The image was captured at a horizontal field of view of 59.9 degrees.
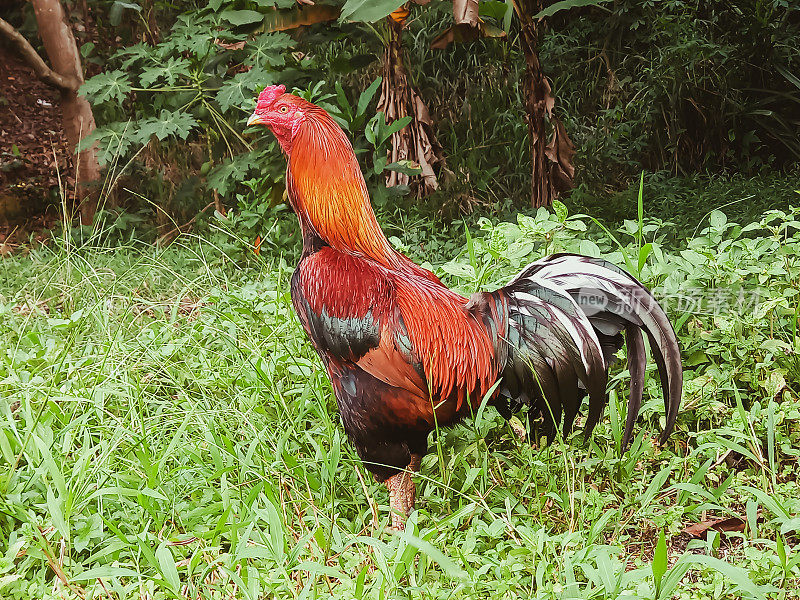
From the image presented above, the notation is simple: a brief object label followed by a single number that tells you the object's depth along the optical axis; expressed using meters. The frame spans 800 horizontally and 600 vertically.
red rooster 2.10
